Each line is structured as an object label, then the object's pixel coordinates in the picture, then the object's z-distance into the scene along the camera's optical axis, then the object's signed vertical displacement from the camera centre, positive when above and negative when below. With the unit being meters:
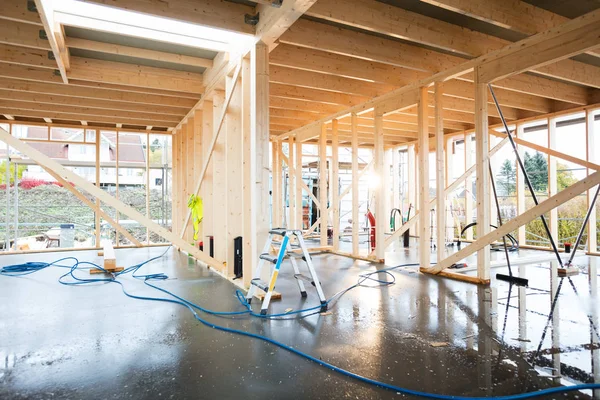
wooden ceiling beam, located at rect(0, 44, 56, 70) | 4.92 +2.04
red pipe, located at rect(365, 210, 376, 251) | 7.67 -0.52
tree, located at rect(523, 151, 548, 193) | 15.59 +1.67
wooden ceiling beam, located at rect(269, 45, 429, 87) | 4.98 +2.01
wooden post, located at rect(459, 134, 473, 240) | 9.56 +0.42
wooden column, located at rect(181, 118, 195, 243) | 7.82 +0.79
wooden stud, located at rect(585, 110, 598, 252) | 7.08 +0.84
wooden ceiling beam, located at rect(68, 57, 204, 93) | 5.55 +2.06
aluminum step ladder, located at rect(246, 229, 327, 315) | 3.57 -0.65
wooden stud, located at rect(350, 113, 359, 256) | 7.16 +0.31
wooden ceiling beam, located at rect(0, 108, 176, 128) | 7.71 +1.95
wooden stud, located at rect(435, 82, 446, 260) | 5.37 +0.50
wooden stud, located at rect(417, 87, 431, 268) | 5.68 +0.36
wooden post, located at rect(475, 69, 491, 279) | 4.79 +0.39
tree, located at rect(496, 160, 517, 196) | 13.73 +0.63
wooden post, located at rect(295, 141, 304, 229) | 9.07 +0.46
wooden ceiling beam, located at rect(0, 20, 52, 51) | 4.37 +2.06
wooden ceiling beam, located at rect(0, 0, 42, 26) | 3.78 +2.01
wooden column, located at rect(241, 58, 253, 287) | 4.27 +0.24
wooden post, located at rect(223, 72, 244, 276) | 5.01 +0.47
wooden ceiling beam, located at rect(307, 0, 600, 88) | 3.87 +2.03
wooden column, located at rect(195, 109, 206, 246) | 7.21 +1.18
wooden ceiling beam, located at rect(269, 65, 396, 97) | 5.66 +2.00
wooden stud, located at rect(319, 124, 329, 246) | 8.09 +0.42
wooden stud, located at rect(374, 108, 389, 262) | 6.54 +0.20
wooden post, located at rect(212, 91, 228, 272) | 5.90 +0.30
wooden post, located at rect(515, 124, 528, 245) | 8.57 +0.20
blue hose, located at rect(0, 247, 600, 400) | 2.03 -1.05
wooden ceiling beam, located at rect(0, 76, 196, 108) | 6.15 +2.01
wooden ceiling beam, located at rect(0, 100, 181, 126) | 7.24 +1.97
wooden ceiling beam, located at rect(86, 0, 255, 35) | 3.67 +2.02
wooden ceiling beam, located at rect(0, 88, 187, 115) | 6.62 +1.98
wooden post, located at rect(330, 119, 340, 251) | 7.79 +0.34
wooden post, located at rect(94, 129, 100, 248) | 8.68 +0.02
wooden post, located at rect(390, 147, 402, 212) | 11.88 +0.77
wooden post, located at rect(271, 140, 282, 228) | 10.03 +0.59
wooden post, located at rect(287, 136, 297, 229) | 9.59 +0.45
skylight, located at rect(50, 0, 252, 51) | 3.97 +2.07
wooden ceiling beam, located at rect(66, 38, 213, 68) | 4.75 +2.09
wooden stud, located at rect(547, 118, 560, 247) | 7.84 +0.66
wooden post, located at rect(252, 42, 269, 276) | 4.14 +0.82
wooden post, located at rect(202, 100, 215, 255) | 6.63 +0.40
